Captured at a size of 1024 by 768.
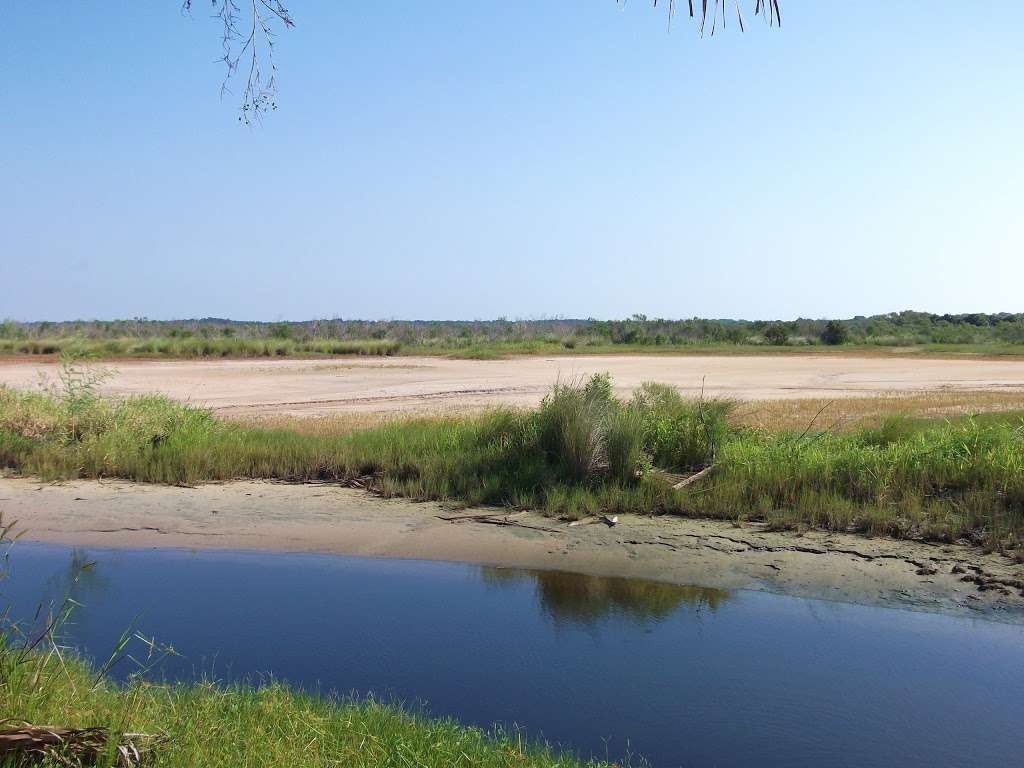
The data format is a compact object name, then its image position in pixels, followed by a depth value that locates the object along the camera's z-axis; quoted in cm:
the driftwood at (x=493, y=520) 1224
